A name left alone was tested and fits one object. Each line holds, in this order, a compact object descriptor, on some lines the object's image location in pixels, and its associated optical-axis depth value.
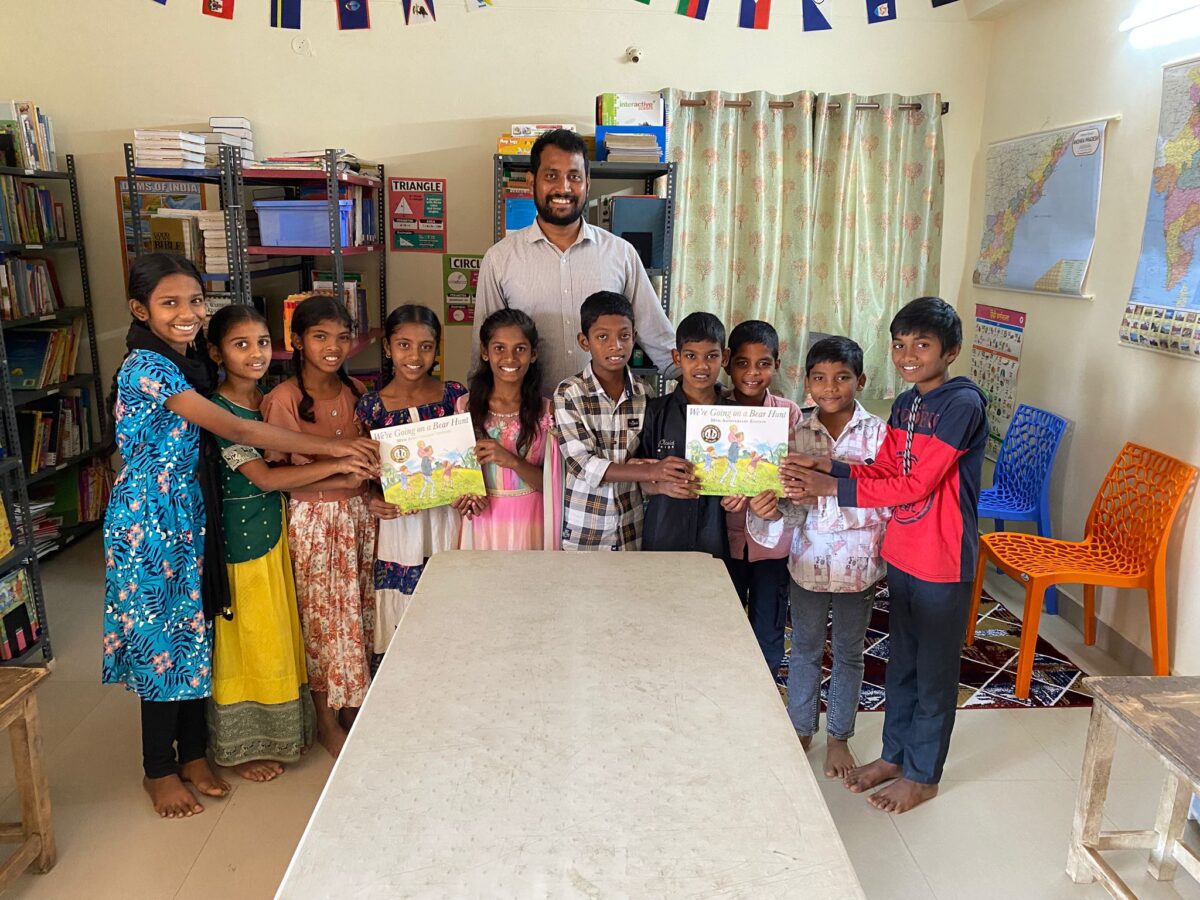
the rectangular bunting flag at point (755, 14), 3.97
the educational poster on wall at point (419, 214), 4.23
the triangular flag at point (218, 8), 3.90
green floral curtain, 4.10
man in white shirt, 2.61
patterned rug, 2.89
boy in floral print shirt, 2.17
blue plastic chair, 3.46
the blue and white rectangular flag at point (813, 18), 3.96
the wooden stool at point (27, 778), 1.88
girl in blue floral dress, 2.02
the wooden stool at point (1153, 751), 1.64
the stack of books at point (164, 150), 3.58
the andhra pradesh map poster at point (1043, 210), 3.38
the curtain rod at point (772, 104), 4.06
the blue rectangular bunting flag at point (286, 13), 3.96
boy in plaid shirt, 2.19
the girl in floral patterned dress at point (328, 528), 2.25
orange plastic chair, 2.83
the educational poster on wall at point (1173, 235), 2.79
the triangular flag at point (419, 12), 3.98
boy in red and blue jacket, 2.00
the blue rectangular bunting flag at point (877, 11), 3.82
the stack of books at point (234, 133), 3.88
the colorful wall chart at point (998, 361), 3.93
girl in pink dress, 2.27
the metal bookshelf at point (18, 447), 2.95
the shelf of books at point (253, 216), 3.61
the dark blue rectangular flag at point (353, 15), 3.97
